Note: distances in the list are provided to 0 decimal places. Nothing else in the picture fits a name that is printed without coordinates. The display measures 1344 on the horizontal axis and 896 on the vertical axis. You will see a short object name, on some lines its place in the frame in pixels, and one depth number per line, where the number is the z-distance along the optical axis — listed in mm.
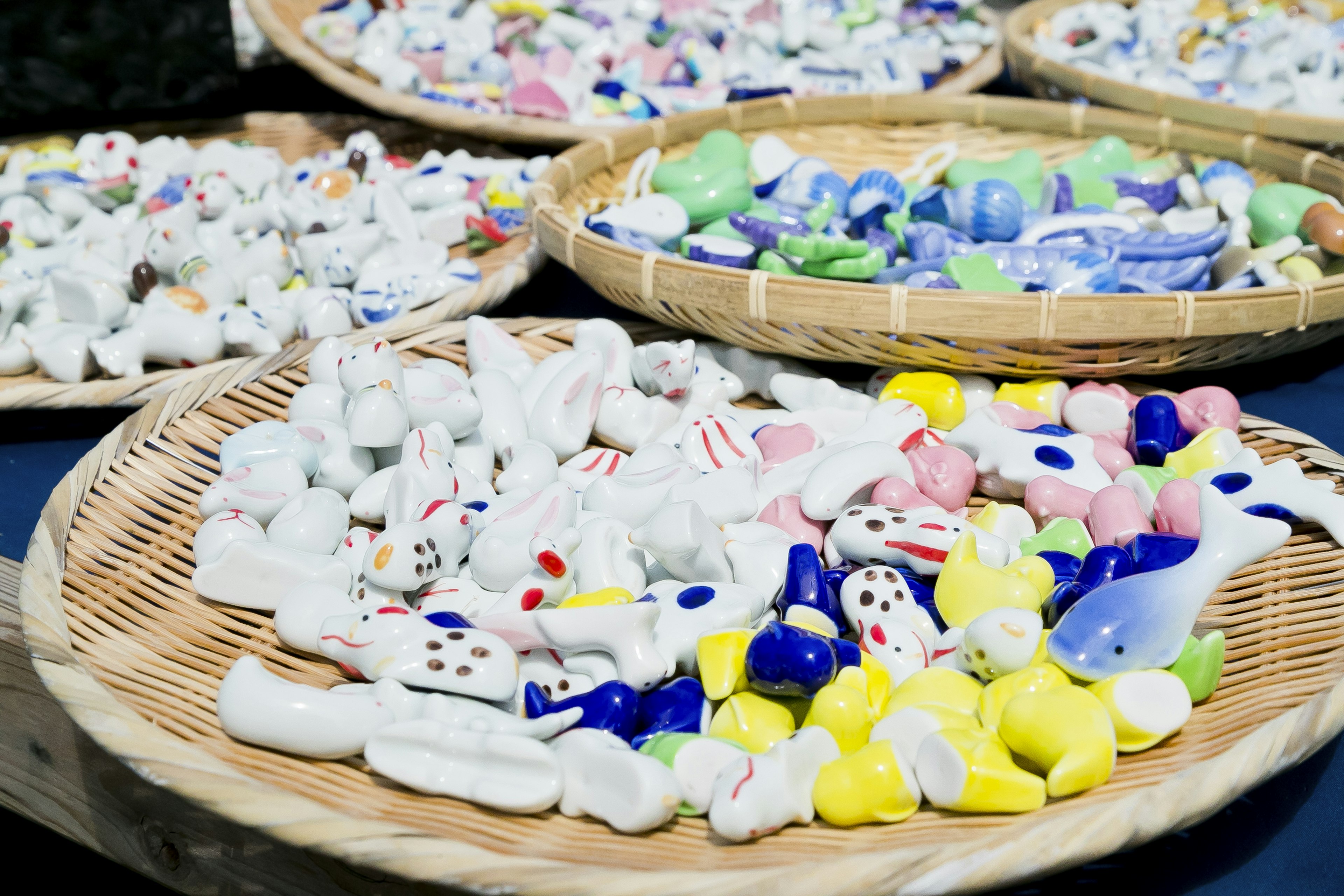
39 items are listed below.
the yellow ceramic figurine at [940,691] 665
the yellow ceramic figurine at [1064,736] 582
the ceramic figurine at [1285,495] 798
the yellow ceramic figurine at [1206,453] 879
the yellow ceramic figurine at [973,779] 576
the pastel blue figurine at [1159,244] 1071
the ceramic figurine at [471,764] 595
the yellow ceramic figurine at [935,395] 966
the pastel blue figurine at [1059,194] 1210
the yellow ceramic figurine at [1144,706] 621
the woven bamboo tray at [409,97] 1504
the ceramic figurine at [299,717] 625
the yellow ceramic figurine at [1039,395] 972
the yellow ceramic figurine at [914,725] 623
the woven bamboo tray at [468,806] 515
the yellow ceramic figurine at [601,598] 714
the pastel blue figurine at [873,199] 1175
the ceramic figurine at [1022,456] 876
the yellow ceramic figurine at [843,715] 644
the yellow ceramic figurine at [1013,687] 640
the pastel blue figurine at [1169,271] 1063
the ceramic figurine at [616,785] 577
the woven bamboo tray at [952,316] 900
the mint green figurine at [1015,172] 1285
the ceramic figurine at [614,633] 684
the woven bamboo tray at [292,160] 1005
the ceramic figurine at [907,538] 770
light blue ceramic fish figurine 649
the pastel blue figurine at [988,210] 1118
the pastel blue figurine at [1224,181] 1237
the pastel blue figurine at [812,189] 1218
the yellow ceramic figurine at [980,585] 711
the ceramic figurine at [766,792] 568
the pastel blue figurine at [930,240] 1090
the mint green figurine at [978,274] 991
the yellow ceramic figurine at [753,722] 657
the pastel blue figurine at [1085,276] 988
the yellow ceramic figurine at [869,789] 585
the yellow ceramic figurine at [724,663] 674
